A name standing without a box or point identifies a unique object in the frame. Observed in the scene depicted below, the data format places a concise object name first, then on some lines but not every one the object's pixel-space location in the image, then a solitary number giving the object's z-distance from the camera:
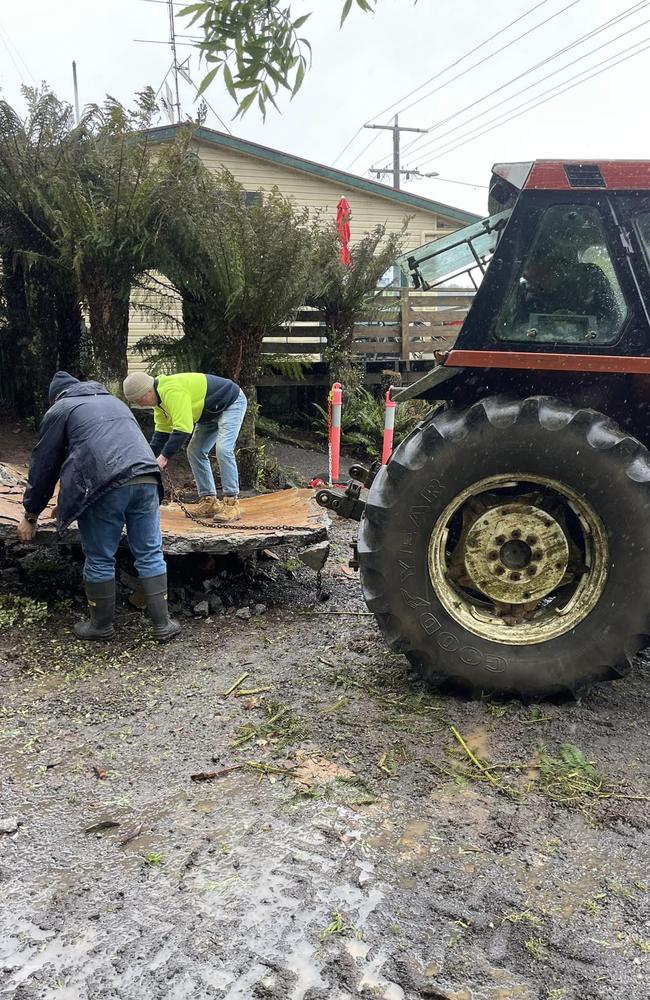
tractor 3.16
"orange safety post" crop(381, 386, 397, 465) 7.79
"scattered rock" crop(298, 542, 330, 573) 4.71
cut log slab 4.55
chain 4.85
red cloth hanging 9.57
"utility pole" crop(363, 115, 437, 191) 34.09
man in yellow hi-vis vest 5.23
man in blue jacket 4.11
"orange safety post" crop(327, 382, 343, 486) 7.51
